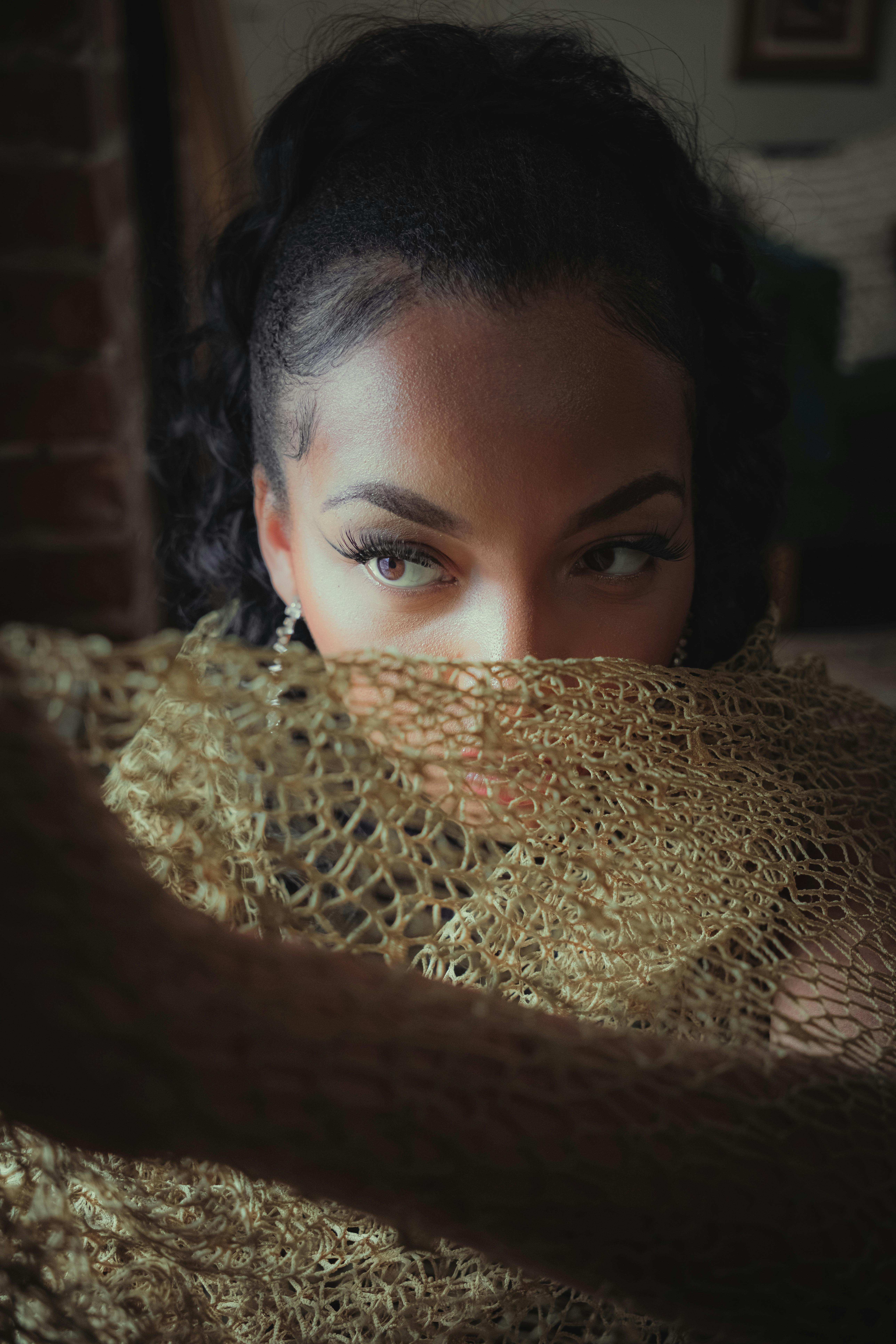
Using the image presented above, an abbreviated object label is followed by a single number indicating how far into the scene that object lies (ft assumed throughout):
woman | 0.99
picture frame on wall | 11.84
